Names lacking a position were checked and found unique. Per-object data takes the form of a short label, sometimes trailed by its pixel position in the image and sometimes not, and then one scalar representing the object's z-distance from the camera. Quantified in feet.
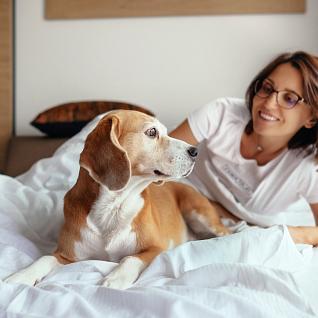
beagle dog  3.79
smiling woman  5.29
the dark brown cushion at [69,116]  7.71
